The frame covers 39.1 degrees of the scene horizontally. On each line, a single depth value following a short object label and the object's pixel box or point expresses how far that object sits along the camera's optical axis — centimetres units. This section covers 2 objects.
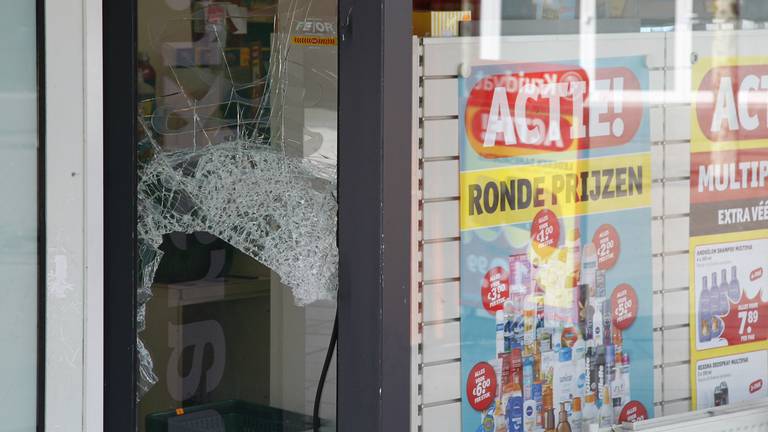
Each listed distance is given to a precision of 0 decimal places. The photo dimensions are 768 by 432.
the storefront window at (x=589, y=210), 270
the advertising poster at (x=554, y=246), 274
